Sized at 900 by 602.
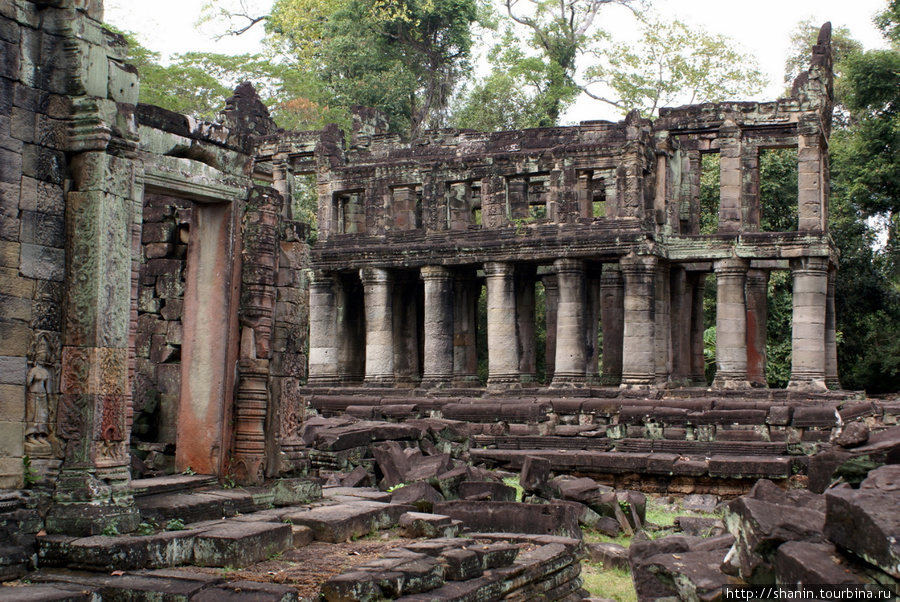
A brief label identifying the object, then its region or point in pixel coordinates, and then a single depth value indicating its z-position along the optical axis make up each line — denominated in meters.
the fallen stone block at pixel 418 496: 10.05
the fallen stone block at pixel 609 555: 9.95
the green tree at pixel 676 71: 39.31
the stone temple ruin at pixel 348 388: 7.32
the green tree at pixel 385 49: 38.09
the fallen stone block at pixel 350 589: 6.48
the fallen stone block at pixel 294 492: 9.36
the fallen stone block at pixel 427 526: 8.58
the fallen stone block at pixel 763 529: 6.76
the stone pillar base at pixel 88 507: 7.16
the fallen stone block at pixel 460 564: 7.36
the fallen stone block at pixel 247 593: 6.16
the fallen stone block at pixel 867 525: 5.57
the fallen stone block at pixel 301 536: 7.96
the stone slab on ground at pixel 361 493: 9.96
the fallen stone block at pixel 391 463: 12.50
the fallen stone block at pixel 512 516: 9.93
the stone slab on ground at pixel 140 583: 6.19
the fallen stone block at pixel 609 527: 11.48
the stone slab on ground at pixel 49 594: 5.86
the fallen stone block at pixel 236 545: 7.09
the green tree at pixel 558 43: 40.34
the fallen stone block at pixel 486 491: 11.53
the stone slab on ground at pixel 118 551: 6.73
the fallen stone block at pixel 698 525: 11.32
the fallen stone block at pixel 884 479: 7.02
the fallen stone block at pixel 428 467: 12.27
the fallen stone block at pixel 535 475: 12.34
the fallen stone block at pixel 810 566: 5.90
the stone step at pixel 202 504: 7.91
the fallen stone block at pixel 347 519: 8.27
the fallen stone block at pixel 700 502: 14.26
